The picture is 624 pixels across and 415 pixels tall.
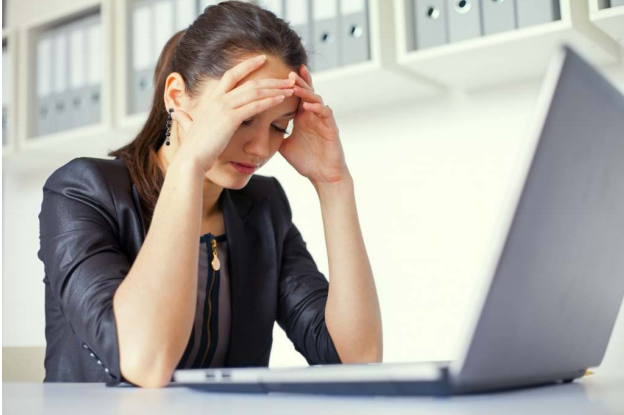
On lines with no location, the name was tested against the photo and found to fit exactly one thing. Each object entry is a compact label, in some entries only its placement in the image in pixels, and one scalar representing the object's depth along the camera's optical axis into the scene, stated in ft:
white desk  1.67
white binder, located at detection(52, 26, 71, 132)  8.21
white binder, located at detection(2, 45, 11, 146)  8.89
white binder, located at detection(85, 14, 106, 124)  7.91
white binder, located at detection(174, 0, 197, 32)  7.19
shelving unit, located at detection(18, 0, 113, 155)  7.74
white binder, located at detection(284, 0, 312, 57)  6.45
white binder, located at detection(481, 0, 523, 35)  5.51
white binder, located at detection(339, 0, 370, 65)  6.15
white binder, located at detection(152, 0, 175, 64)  7.36
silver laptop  1.51
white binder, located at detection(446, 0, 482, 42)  5.68
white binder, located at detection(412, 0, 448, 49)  5.88
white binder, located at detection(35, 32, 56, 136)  8.32
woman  3.09
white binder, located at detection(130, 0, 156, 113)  7.54
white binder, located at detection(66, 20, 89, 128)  8.05
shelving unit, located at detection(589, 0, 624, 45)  5.14
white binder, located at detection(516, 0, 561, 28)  5.36
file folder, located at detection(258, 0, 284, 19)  6.68
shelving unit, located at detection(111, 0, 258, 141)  7.62
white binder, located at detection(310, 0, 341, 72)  6.30
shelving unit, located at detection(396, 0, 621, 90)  5.27
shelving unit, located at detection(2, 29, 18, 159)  8.70
